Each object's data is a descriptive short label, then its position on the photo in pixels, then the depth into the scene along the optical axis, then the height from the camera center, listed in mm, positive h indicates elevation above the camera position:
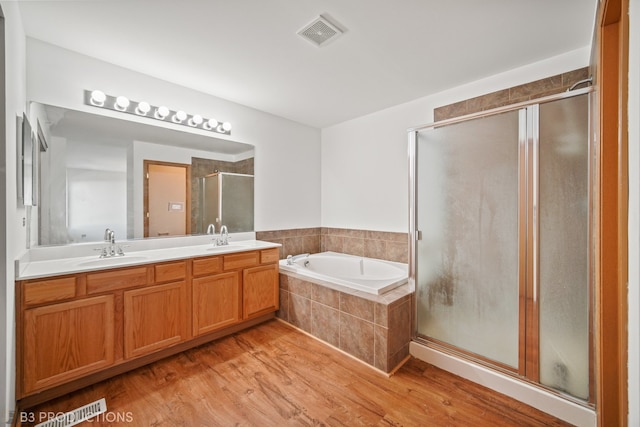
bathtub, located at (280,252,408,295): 2334 -620
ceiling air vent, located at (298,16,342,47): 1749 +1259
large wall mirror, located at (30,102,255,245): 2006 +310
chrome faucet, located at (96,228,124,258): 2192 -245
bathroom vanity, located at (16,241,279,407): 1605 -715
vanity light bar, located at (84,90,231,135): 2170 +953
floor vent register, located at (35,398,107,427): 1528 -1209
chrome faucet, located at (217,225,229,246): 2891 -256
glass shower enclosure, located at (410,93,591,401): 1603 -185
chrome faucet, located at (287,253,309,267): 3146 -558
